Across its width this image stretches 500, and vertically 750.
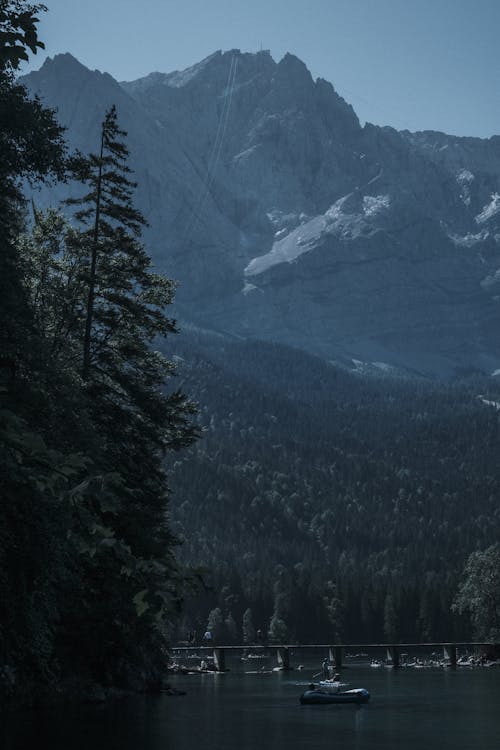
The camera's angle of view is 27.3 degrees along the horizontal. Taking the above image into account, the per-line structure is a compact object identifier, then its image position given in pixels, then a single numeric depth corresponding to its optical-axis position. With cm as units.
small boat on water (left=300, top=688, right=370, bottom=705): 8875
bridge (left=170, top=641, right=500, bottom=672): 16275
